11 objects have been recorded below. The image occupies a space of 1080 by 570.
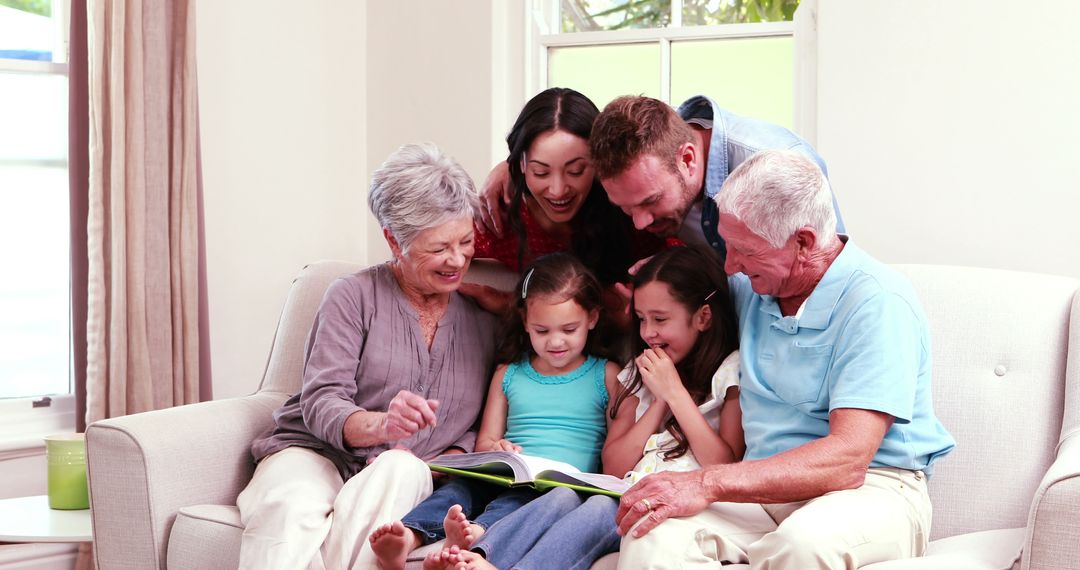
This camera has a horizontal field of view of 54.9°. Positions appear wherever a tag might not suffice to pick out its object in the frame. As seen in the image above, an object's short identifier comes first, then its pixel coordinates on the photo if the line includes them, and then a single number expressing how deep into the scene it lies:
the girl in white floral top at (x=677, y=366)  2.09
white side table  2.10
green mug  2.30
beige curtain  3.09
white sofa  2.02
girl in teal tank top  2.26
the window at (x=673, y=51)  3.57
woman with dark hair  2.30
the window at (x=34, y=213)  3.25
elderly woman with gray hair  1.96
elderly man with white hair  1.70
